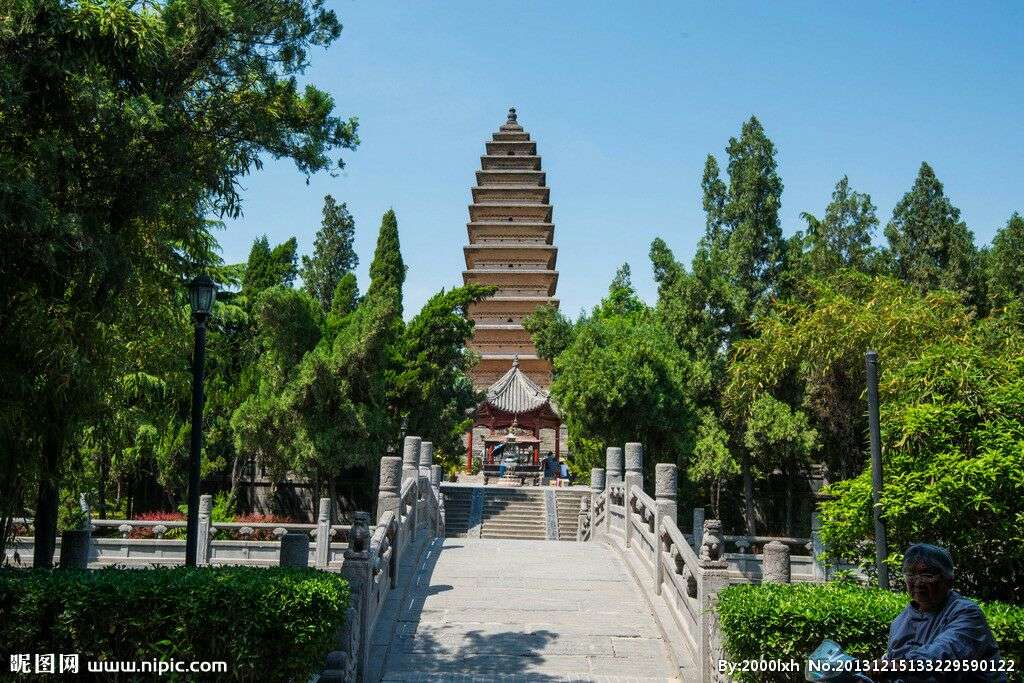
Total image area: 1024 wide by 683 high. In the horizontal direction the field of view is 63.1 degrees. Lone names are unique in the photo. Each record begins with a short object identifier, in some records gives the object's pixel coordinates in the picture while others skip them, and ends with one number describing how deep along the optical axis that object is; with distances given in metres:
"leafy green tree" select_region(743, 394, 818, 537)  18.20
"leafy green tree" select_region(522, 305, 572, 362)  30.78
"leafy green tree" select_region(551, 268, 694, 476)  19.45
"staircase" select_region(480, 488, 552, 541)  17.67
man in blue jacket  3.14
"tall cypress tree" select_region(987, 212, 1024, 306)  20.91
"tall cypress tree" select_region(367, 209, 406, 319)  25.02
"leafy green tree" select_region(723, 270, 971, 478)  15.48
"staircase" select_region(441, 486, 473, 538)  17.77
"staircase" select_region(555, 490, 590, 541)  17.58
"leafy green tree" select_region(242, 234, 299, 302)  28.27
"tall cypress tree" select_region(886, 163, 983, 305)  22.56
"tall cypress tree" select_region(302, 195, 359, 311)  34.88
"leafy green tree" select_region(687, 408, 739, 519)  19.16
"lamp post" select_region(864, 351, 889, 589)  7.19
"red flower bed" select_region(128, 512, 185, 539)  17.16
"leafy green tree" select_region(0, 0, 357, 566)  6.06
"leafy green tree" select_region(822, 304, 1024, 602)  6.92
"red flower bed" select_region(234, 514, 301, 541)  17.14
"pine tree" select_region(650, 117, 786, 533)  21.00
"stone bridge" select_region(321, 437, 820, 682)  6.88
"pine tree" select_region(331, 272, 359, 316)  25.57
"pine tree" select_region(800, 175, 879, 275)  24.17
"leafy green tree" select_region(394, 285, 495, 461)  21.45
